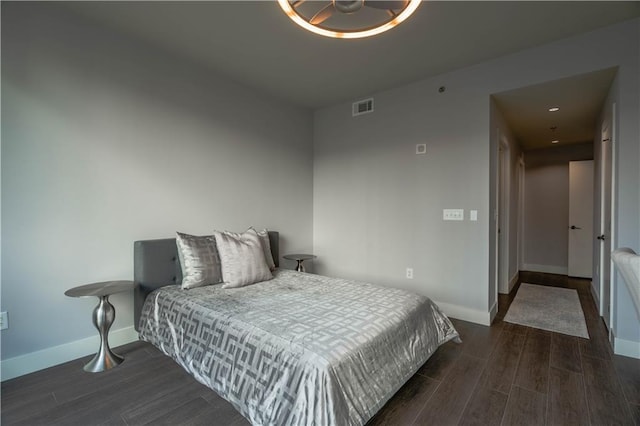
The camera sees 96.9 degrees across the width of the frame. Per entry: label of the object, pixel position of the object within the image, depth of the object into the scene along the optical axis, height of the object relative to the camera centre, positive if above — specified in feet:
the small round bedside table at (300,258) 12.35 -2.08
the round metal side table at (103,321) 7.05 -2.78
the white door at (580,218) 16.56 -0.51
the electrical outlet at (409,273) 11.71 -2.62
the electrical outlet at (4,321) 6.62 -2.54
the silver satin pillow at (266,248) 10.44 -1.39
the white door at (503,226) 13.91 -0.83
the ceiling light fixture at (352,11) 4.99 +3.62
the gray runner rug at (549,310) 9.69 -3.98
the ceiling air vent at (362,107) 12.96 +4.84
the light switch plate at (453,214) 10.54 -0.15
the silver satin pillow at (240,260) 8.54 -1.54
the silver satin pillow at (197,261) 8.37 -1.51
